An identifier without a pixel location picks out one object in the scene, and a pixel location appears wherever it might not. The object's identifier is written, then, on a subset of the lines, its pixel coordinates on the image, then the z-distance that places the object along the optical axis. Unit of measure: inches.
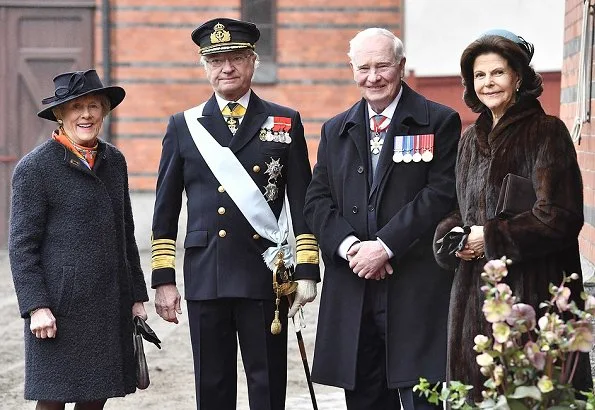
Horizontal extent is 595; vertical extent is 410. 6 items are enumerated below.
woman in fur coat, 334.1
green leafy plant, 256.5
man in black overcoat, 382.2
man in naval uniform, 400.4
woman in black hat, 374.9
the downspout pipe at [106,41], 1122.4
